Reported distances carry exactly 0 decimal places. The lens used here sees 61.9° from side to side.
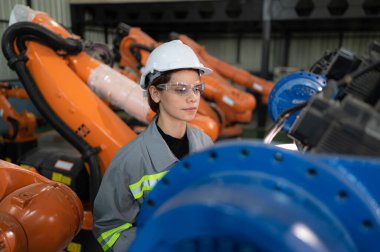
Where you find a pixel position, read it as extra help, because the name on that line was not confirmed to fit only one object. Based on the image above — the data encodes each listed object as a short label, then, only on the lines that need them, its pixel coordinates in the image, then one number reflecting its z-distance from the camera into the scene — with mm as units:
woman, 1359
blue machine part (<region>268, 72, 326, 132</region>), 2270
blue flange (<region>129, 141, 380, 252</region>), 491
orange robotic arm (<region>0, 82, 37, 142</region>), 4711
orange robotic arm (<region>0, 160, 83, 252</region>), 1185
